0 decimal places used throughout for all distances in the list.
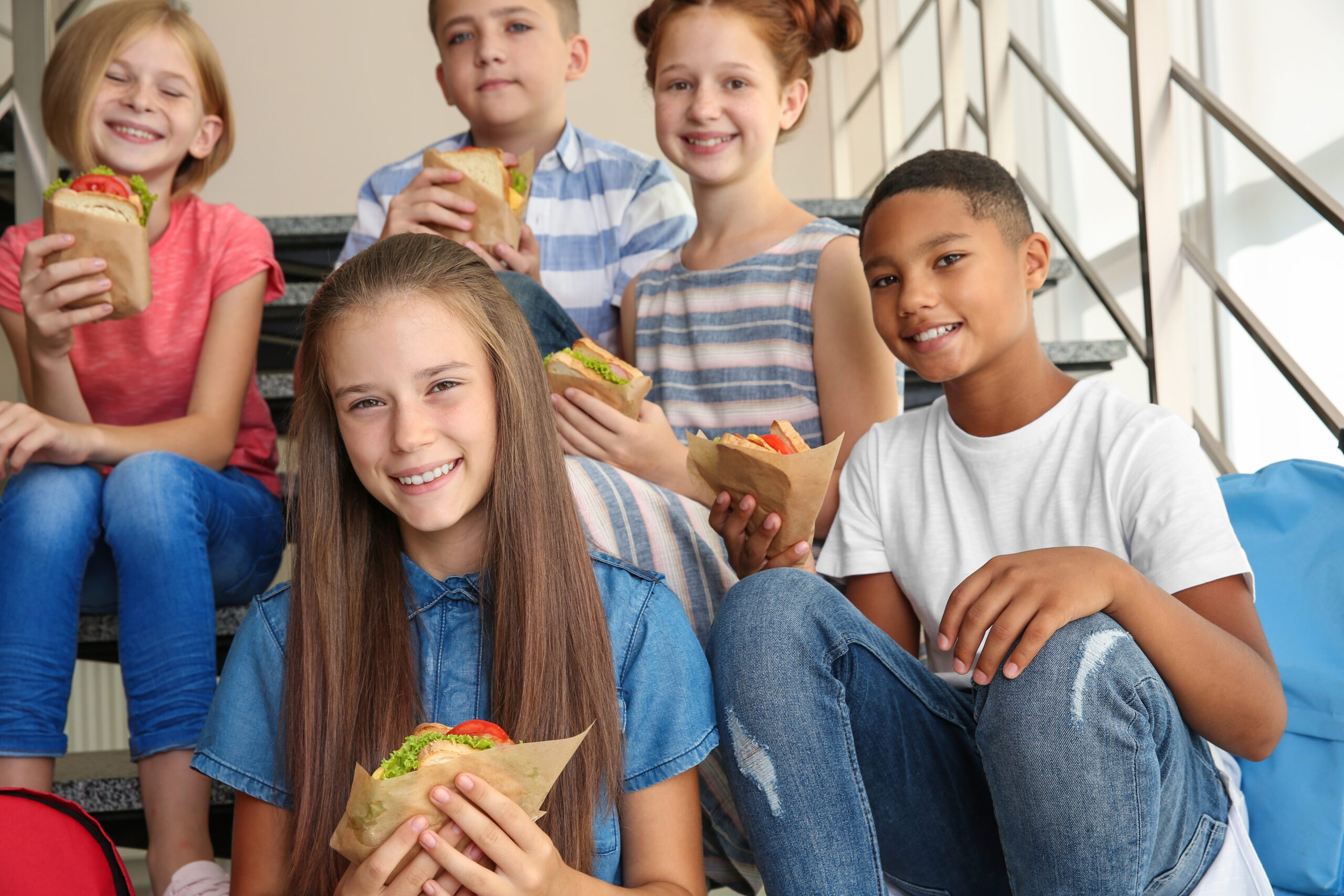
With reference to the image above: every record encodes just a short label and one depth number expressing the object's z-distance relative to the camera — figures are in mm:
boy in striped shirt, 2213
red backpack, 1078
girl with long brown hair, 1172
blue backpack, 1228
